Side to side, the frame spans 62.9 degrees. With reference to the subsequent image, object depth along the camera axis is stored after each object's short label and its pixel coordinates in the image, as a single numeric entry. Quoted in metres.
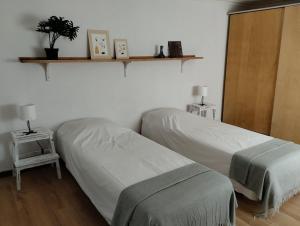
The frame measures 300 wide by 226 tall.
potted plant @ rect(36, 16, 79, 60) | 2.44
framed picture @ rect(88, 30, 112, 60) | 2.88
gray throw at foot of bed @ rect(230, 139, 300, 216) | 2.08
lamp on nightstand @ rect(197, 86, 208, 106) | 3.84
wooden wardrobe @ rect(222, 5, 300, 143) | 3.42
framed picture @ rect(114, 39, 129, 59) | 3.06
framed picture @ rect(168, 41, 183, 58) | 3.57
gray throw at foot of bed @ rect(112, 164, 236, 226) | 1.48
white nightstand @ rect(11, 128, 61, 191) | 2.40
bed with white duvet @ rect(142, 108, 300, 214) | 2.18
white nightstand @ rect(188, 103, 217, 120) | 3.88
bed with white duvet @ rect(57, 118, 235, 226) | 1.62
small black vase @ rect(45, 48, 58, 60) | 2.53
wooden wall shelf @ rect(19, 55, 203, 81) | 2.48
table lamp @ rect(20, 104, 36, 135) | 2.42
